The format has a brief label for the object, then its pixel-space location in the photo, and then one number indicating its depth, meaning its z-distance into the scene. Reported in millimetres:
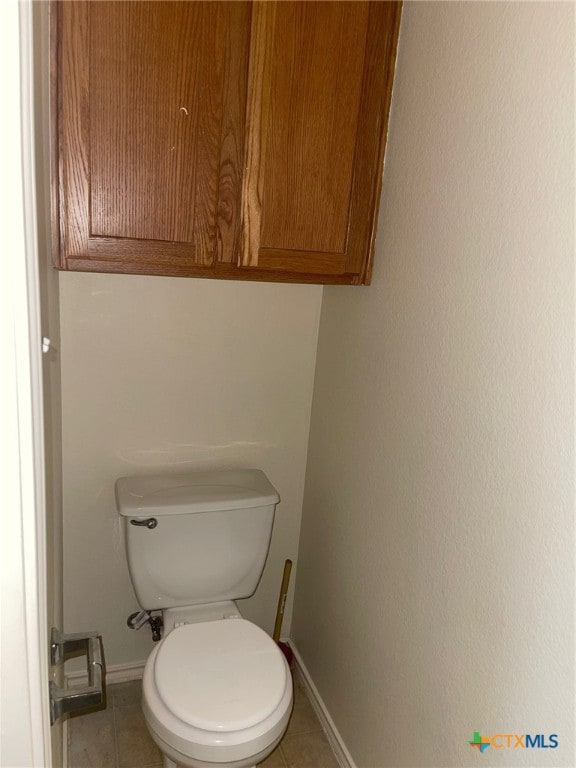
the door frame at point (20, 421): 468
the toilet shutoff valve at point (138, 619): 1655
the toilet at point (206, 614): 1212
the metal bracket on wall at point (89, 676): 792
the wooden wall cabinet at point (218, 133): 1119
